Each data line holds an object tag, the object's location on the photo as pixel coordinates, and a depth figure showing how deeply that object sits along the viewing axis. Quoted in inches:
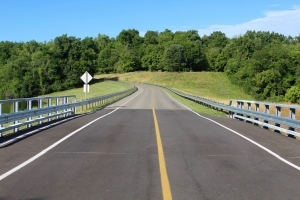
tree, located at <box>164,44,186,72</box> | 5644.7
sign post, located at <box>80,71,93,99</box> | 1217.9
